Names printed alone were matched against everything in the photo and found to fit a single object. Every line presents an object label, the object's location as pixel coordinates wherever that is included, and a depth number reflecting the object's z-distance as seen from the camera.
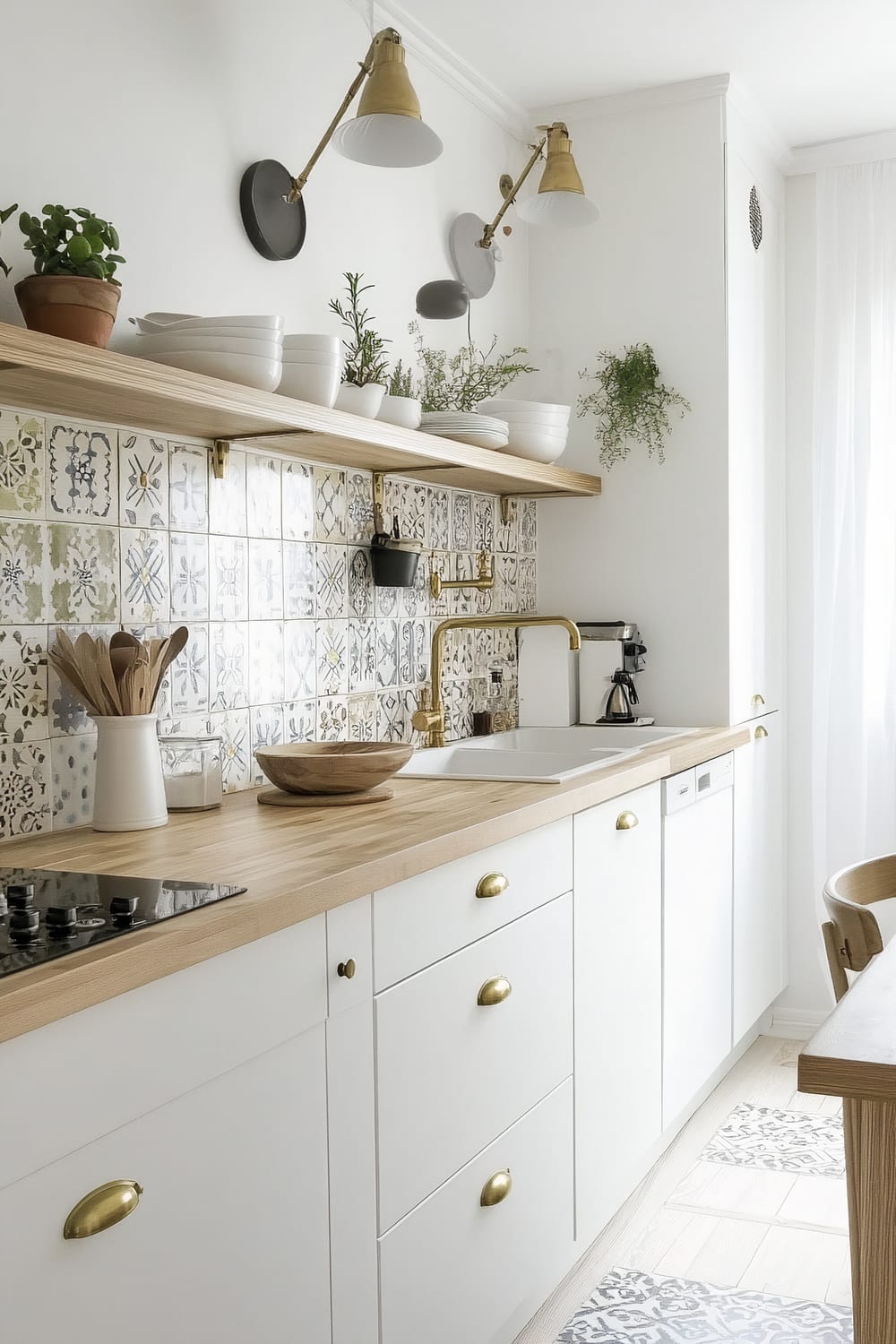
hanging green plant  3.45
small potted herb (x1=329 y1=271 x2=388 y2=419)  2.35
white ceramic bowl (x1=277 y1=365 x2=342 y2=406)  2.15
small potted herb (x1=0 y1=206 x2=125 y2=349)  1.73
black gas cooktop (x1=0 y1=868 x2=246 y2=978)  1.21
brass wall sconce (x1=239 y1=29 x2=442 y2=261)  2.16
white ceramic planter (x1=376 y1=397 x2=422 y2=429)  2.52
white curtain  3.75
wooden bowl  2.17
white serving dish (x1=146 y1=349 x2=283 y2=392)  1.95
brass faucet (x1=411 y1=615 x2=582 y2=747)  2.91
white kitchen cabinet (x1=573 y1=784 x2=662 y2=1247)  2.41
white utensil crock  1.90
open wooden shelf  1.63
